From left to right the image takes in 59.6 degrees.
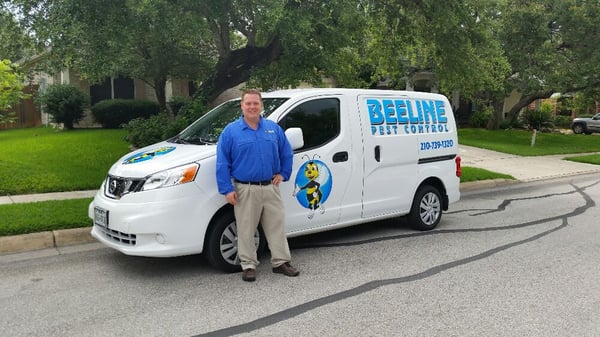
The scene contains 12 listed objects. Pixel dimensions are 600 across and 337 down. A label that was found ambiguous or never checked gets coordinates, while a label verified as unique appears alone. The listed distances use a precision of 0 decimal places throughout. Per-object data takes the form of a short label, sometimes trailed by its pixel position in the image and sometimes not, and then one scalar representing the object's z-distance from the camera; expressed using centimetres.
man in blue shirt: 480
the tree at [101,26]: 795
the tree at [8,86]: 869
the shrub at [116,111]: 2062
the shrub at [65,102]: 1983
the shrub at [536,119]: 2994
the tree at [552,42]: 1920
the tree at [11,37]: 862
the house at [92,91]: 2172
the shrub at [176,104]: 2125
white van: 484
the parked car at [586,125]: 3138
